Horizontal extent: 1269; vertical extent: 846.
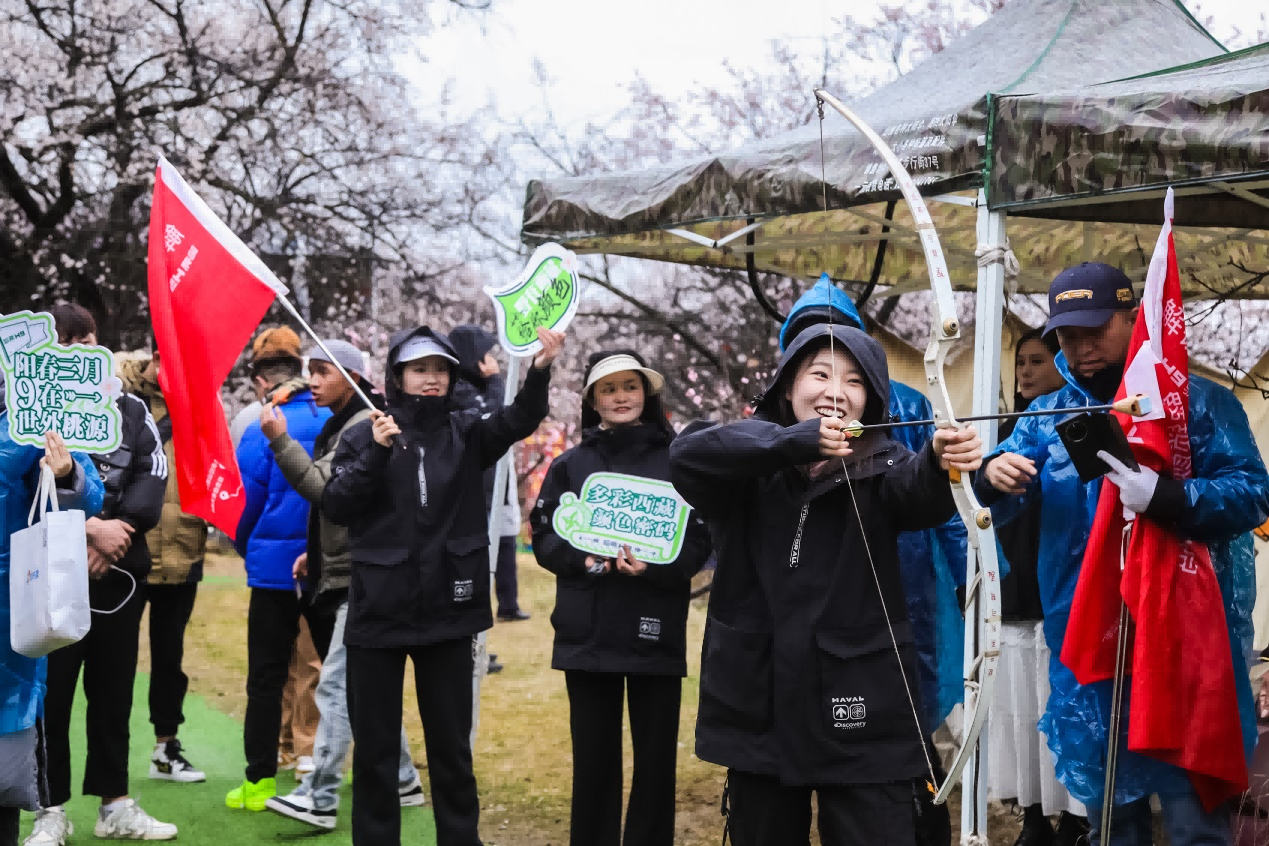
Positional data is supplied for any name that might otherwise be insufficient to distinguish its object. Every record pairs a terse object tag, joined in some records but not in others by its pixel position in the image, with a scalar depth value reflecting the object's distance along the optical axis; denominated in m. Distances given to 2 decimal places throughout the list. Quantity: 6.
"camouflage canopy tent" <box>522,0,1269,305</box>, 3.41
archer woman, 2.69
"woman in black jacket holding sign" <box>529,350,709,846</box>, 4.18
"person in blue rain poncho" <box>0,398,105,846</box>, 3.47
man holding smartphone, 2.94
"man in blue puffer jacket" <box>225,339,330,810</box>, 5.47
